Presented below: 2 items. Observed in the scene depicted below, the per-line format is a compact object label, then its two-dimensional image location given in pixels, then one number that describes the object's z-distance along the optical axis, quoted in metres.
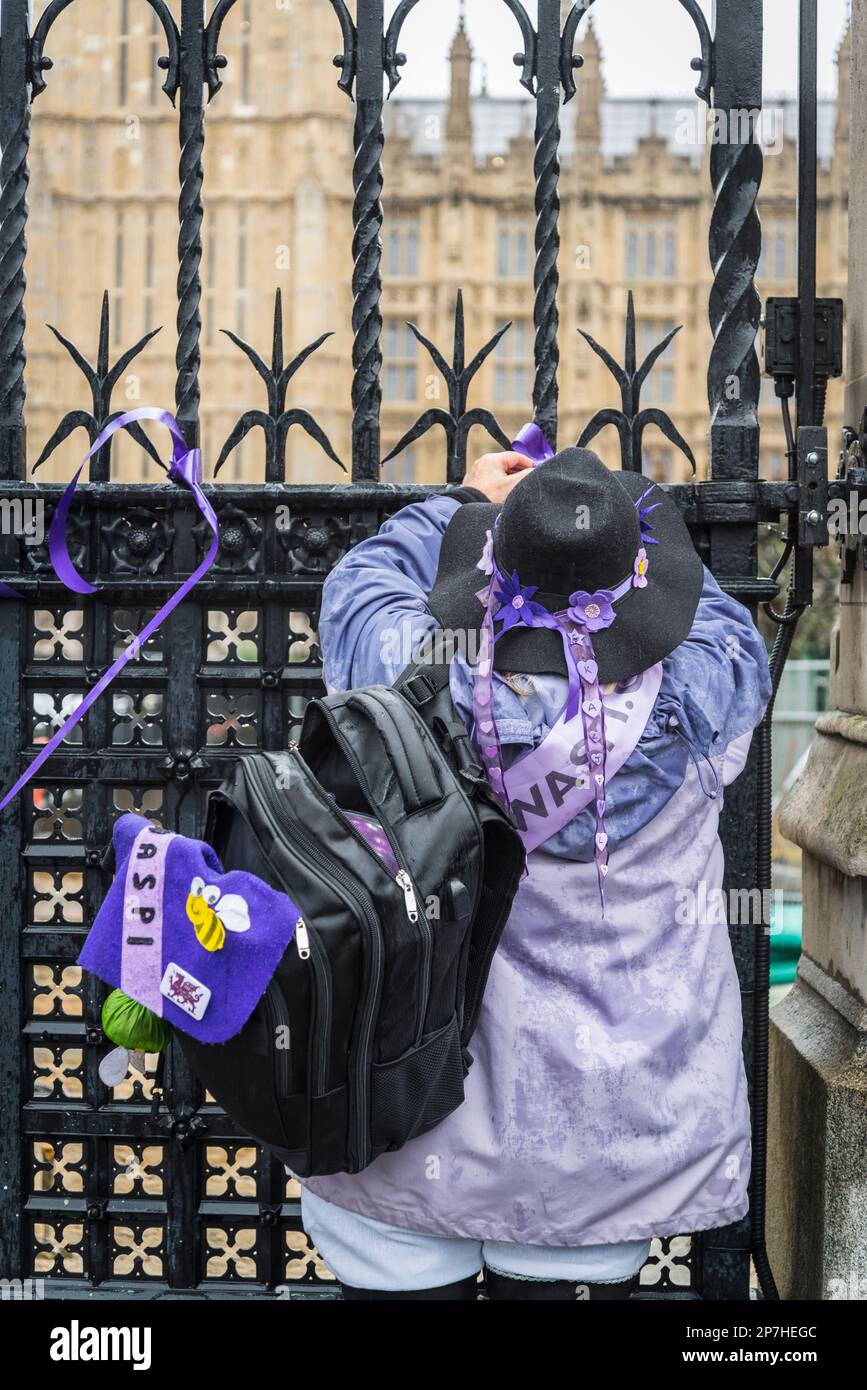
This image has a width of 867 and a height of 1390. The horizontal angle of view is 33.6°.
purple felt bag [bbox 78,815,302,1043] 2.12
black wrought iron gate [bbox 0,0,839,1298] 3.36
